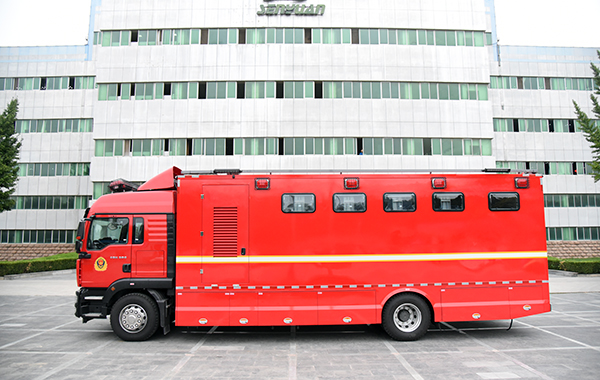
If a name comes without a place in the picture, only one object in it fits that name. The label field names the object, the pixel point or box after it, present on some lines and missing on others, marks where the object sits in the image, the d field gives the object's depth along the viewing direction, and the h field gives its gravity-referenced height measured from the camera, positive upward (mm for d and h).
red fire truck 8445 -720
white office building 27859 +10964
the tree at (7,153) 24853 +5607
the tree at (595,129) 23219 +6100
